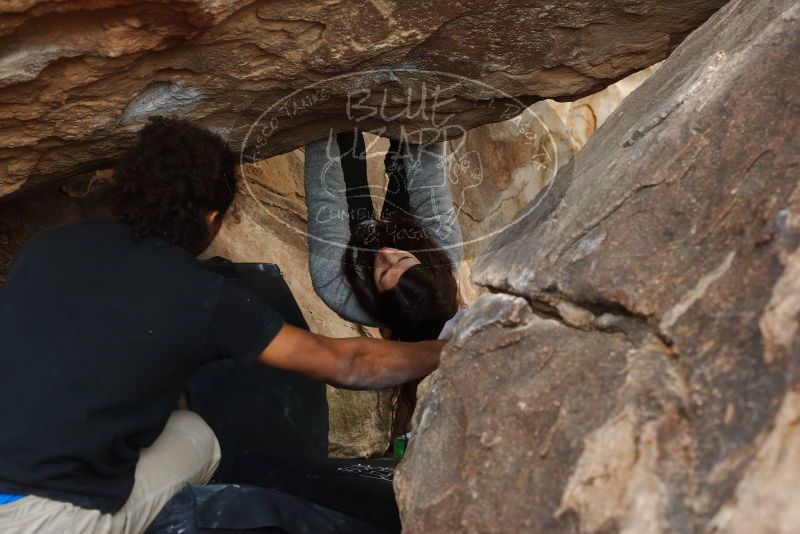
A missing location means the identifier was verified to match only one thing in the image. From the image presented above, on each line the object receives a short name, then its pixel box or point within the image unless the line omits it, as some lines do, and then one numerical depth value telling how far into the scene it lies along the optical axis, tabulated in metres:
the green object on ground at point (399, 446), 3.56
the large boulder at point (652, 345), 1.44
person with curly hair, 1.97
